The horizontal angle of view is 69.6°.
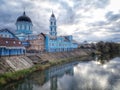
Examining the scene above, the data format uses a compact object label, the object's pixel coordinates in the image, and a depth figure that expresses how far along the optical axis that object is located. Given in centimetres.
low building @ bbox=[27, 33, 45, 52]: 3099
